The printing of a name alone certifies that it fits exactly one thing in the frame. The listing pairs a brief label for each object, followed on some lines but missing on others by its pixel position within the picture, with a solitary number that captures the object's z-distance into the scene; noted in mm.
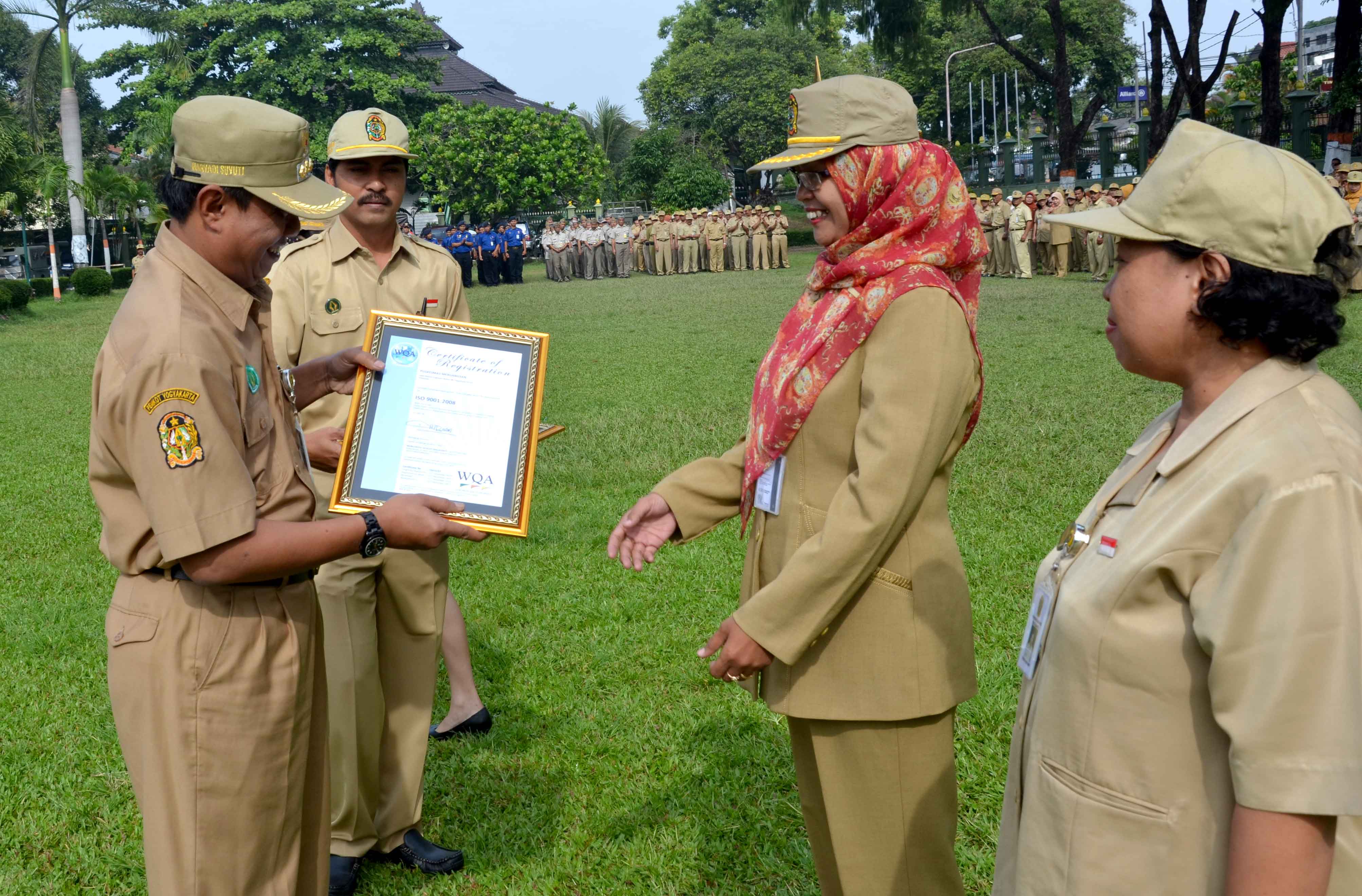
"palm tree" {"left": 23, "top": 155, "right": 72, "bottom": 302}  31297
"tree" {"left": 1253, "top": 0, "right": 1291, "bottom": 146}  23328
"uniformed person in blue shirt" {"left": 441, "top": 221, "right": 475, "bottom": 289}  33969
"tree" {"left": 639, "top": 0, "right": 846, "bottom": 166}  56188
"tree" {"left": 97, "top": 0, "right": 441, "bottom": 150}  47688
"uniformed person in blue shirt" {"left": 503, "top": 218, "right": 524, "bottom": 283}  34188
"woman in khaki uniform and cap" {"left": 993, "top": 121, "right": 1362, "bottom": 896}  1408
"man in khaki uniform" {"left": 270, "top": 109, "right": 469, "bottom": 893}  3613
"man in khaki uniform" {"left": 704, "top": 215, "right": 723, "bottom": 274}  35062
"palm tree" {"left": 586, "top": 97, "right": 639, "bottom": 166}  58625
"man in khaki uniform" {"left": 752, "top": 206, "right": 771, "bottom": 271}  33906
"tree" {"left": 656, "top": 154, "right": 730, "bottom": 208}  48062
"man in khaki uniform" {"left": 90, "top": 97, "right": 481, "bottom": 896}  2172
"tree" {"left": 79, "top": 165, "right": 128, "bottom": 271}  36750
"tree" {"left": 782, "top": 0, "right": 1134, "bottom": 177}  31578
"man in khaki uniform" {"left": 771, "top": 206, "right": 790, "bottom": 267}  34000
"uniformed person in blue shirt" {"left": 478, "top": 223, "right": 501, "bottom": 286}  33312
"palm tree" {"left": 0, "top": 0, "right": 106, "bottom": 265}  36562
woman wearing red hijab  2338
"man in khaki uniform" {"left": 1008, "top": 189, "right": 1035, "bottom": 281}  25125
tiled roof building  71000
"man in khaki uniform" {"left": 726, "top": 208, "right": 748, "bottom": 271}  34844
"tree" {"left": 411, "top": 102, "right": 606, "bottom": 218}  43344
